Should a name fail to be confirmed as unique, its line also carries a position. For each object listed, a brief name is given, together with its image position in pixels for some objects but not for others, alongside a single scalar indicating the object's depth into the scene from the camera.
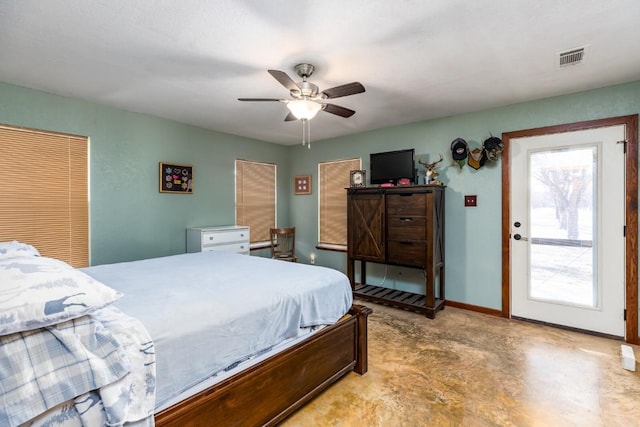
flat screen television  3.92
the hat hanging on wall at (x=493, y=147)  3.41
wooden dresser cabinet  3.49
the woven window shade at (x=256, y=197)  4.75
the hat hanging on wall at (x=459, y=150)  3.60
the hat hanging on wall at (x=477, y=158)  3.55
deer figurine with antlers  3.72
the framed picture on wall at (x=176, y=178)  3.79
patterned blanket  0.92
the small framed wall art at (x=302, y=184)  5.25
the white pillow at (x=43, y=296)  0.94
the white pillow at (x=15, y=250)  1.74
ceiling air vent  2.21
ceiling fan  2.17
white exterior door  2.89
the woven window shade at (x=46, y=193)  2.76
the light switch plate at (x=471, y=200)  3.65
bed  1.08
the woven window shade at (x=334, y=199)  4.79
